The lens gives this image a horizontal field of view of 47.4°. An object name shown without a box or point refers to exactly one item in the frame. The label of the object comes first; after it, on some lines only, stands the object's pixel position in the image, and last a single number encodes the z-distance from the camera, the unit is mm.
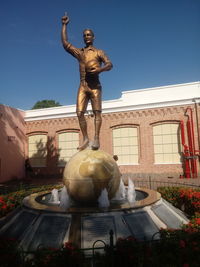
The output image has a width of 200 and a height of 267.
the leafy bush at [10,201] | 6681
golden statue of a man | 5961
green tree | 49281
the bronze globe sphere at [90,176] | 4953
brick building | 15188
